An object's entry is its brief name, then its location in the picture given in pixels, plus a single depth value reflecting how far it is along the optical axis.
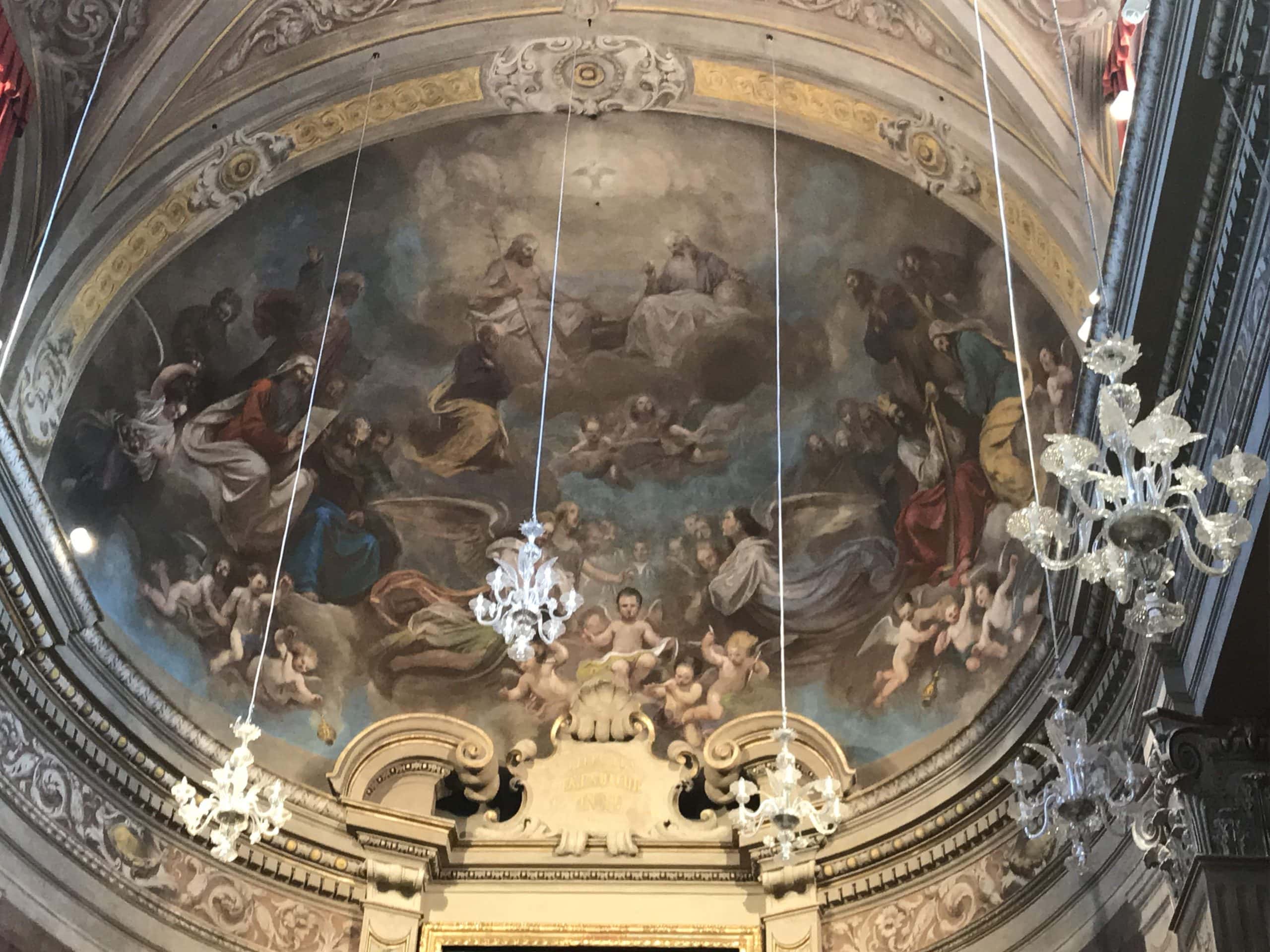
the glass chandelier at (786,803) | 7.67
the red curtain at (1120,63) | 9.49
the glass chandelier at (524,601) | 7.59
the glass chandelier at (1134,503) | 5.47
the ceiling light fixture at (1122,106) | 9.51
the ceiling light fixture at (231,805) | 8.68
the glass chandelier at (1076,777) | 6.76
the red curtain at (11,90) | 9.71
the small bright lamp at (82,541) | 11.46
